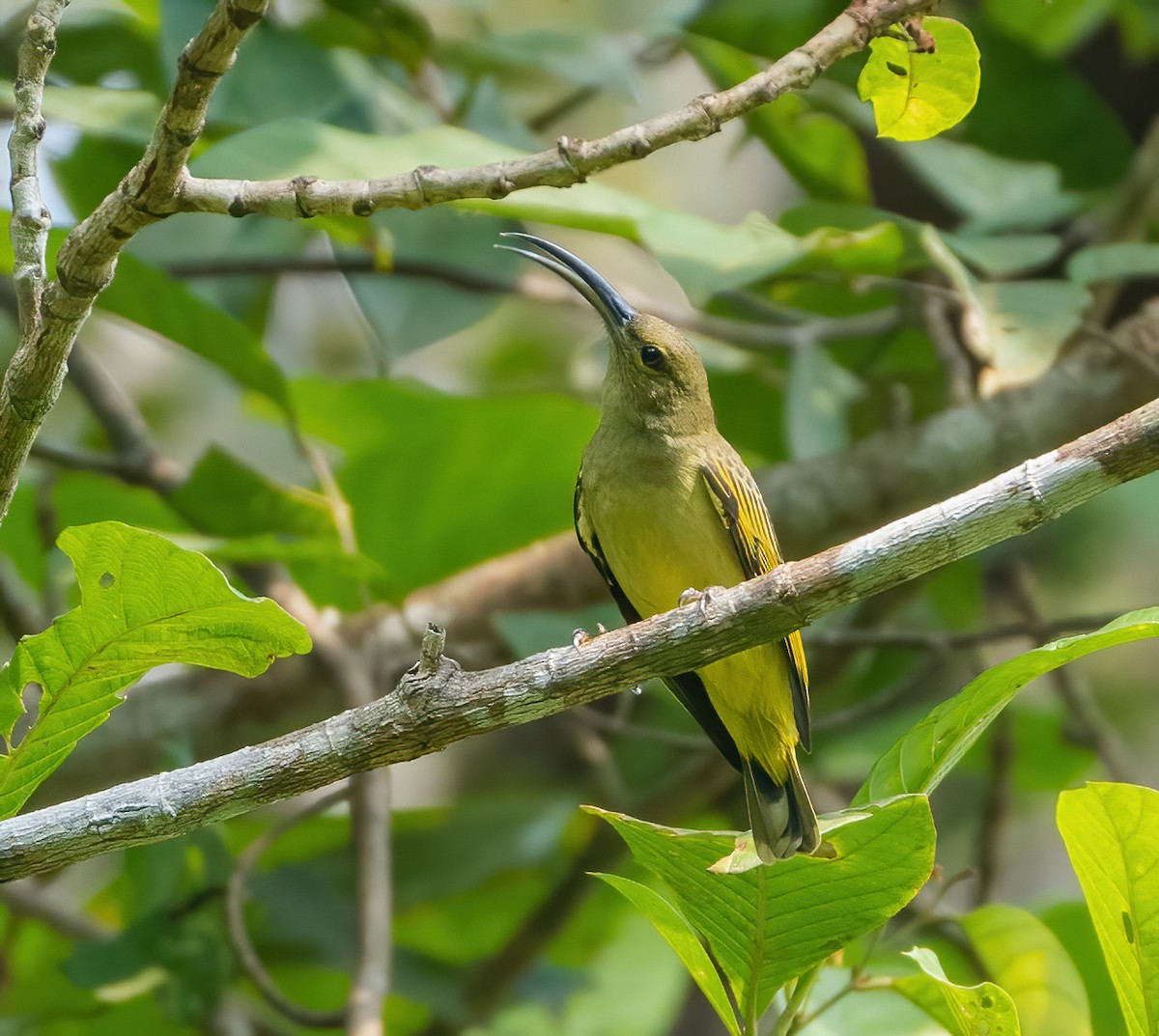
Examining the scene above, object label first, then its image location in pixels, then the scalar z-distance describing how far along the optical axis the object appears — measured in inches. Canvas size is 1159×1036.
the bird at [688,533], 292.0
